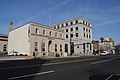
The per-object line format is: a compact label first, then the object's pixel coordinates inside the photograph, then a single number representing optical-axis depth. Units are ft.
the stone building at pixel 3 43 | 110.80
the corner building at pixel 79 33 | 130.53
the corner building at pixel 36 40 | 86.41
